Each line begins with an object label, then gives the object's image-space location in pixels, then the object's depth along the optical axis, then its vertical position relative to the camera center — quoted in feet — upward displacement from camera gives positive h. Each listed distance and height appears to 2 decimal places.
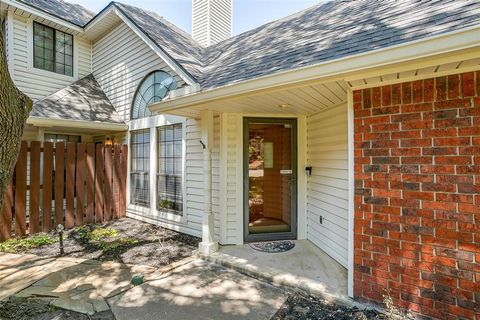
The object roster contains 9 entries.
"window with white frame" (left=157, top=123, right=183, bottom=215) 18.65 -0.57
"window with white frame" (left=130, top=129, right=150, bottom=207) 21.04 -0.54
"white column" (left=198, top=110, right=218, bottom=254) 14.11 -1.60
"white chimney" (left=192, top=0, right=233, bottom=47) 30.19 +16.82
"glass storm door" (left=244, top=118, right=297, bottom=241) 15.56 -1.15
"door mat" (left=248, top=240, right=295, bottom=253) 14.24 -4.92
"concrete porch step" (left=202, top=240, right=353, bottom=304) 10.28 -5.00
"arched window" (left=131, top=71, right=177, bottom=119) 19.71 +5.64
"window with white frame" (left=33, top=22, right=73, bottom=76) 24.22 +10.95
